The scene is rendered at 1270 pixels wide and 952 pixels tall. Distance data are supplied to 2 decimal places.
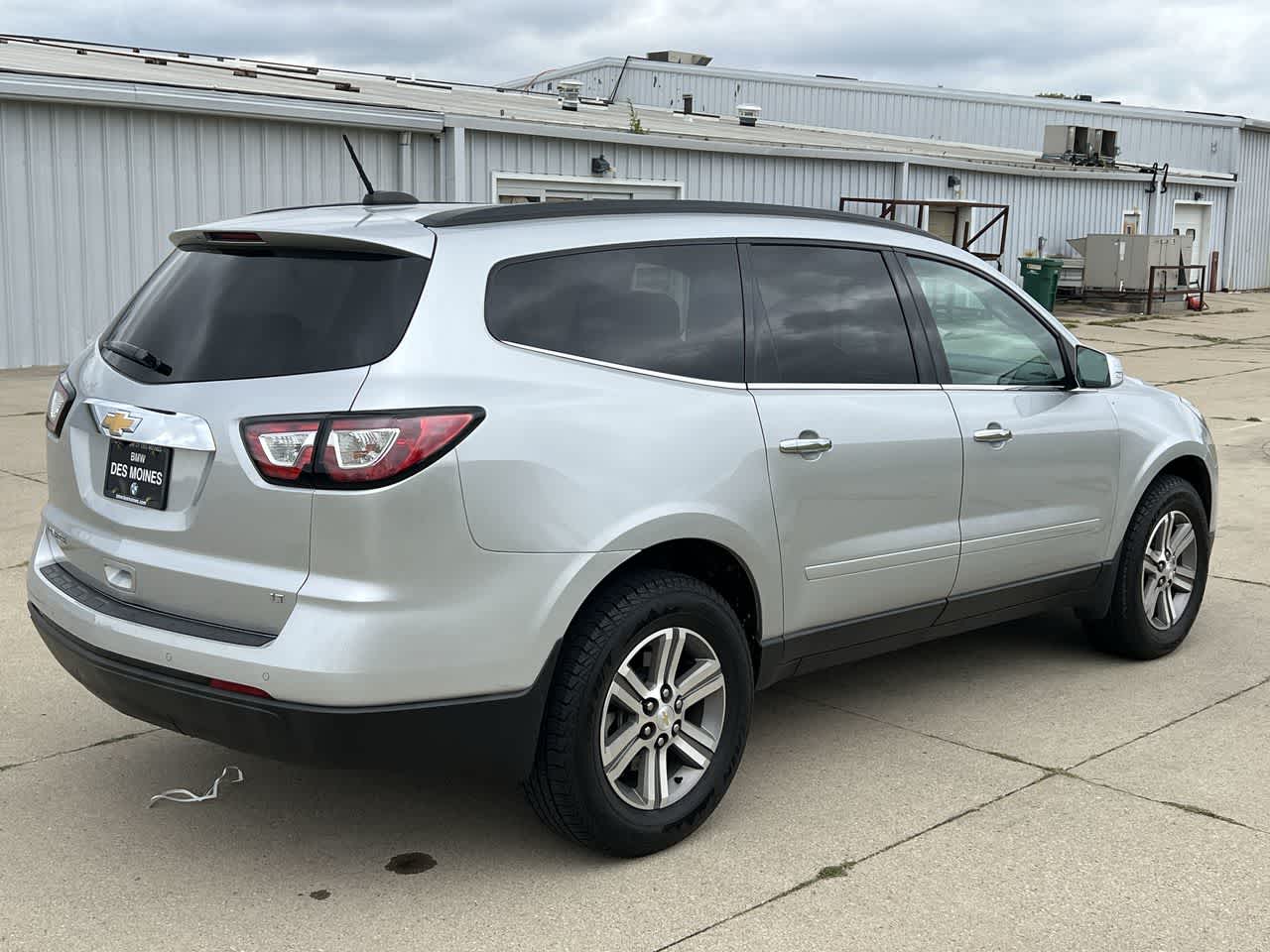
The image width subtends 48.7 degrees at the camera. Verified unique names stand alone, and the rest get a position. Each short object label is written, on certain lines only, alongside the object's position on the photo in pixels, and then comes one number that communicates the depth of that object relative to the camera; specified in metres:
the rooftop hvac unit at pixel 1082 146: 32.53
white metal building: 14.80
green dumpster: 25.64
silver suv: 3.30
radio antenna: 4.23
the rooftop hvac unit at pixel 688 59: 43.38
